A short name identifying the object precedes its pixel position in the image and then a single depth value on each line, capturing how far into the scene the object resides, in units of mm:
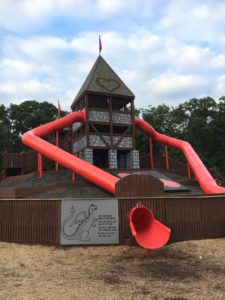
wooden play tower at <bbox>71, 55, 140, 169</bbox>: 20333
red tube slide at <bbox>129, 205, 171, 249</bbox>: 8791
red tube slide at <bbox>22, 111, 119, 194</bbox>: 13637
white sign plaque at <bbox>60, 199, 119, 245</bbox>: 9849
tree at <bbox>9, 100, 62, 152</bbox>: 44461
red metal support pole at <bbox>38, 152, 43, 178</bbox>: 18730
